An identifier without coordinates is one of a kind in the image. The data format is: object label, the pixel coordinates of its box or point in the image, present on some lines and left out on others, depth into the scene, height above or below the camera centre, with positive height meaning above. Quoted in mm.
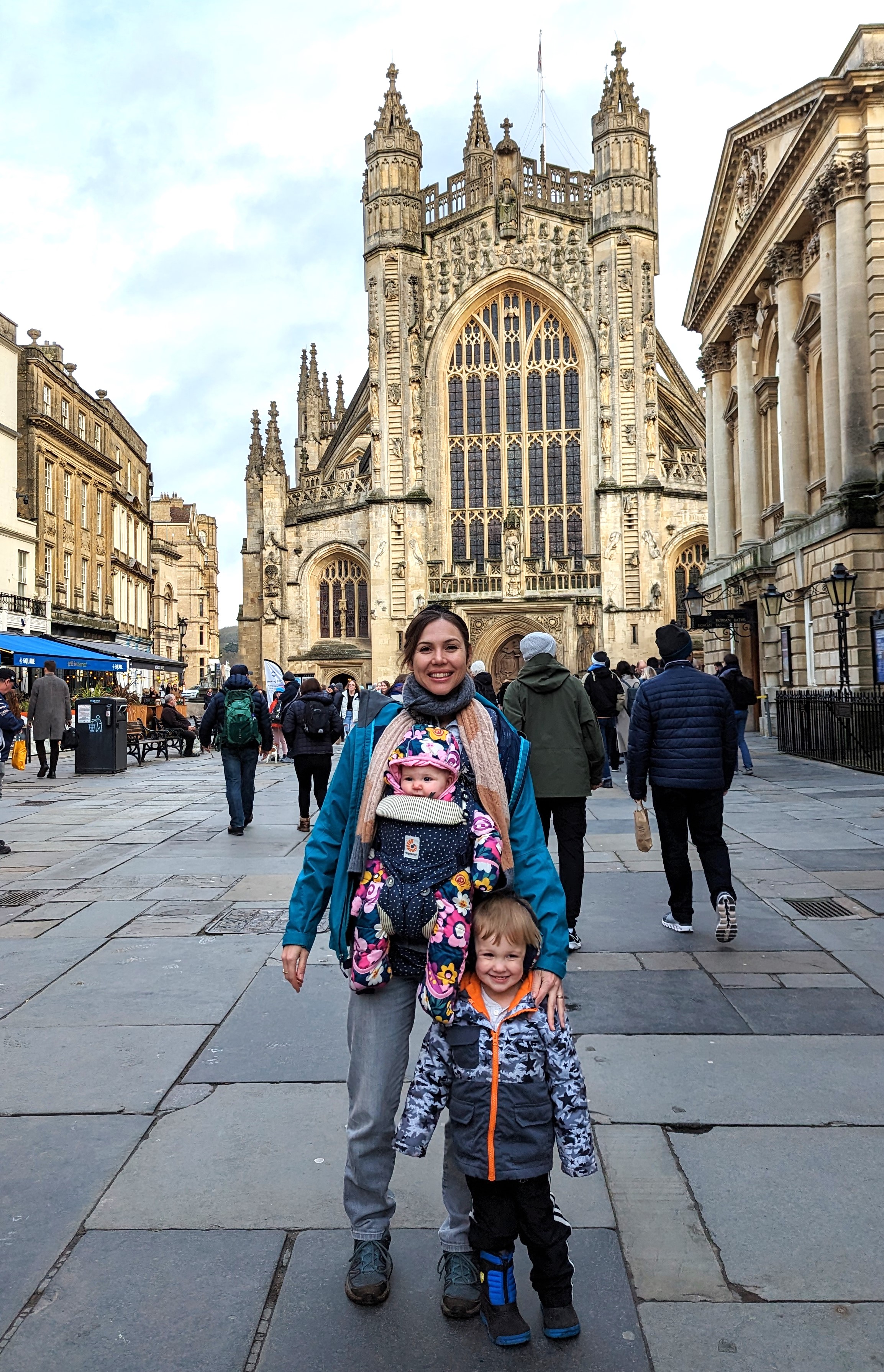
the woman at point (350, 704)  24281 +279
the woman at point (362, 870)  2436 -423
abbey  35344 +9749
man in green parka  5676 -165
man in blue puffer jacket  5953 -299
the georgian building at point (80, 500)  35844 +8674
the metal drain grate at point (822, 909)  6195 -1241
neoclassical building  18141 +7496
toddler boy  2262 -900
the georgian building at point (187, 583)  69375 +10466
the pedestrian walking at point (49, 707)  15992 +199
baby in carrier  2439 -372
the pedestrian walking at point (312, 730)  9992 -139
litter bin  17172 -296
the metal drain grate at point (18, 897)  6867 -1213
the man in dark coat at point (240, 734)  9797 -171
